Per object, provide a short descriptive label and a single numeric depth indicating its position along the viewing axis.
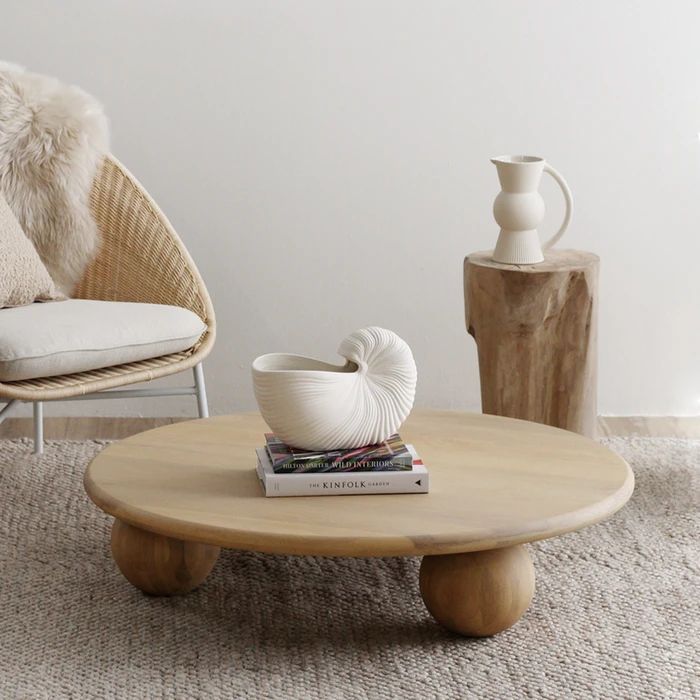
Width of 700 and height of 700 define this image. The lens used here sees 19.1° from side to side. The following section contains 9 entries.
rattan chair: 5.06
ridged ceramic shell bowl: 3.96
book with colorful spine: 3.95
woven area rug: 3.91
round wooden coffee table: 3.78
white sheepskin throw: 5.09
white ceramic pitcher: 5.04
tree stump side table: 4.97
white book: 3.95
